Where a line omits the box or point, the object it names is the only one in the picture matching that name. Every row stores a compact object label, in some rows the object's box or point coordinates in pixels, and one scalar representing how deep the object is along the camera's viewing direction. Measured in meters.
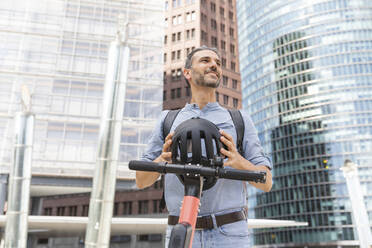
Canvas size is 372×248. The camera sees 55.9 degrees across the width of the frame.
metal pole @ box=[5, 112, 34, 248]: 12.33
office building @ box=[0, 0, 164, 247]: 24.98
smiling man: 2.09
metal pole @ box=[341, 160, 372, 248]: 9.30
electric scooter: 1.61
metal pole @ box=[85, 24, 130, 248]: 13.19
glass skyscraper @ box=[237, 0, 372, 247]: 73.00
